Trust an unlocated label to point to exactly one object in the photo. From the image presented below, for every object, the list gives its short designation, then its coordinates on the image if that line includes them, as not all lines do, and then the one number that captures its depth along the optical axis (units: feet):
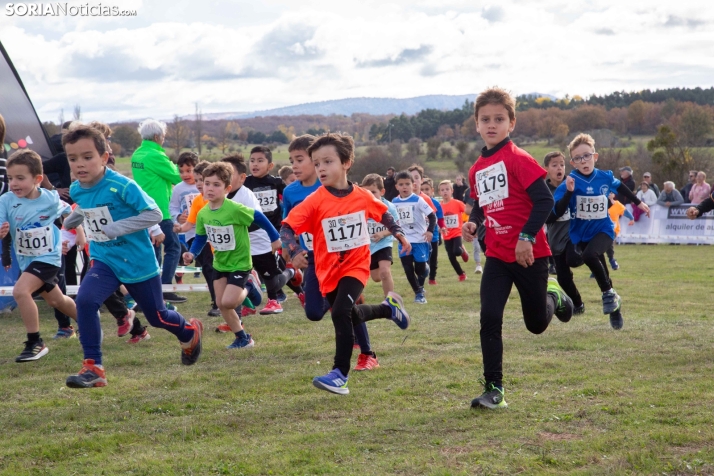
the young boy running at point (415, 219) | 41.14
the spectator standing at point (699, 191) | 80.89
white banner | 80.48
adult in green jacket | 36.45
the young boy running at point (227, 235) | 26.27
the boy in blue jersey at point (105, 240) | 19.53
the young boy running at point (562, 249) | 29.22
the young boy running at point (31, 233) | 24.39
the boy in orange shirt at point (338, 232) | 19.19
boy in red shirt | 17.07
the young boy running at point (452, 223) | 50.39
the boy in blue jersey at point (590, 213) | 27.91
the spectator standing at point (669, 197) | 82.12
